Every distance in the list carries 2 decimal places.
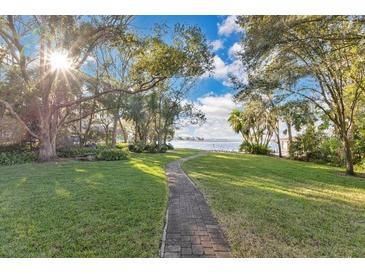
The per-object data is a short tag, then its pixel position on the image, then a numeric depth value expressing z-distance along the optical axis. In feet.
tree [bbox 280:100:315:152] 35.81
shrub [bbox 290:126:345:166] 56.70
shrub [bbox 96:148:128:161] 45.01
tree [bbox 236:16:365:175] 18.58
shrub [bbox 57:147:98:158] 49.11
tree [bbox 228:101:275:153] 92.34
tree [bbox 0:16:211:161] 28.10
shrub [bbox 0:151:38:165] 38.58
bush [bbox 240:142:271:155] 90.38
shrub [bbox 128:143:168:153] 72.90
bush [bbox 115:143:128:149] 80.08
